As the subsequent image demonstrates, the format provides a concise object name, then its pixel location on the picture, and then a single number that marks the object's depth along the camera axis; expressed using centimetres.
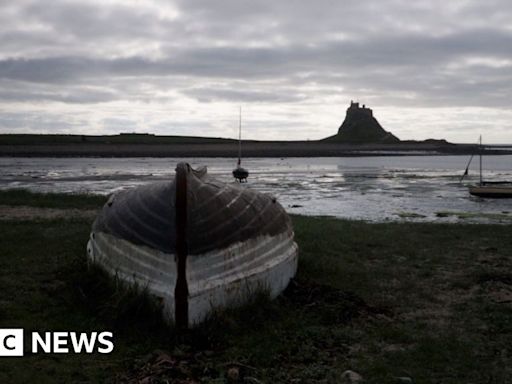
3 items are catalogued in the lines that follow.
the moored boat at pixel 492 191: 2936
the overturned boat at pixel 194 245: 682
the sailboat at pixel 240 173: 4269
